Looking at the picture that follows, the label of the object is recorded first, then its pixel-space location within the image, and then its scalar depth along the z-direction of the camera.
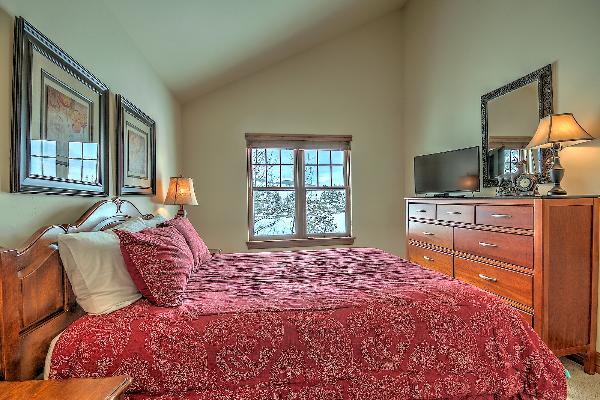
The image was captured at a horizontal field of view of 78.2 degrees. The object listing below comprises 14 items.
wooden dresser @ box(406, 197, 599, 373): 2.33
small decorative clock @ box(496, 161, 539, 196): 2.92
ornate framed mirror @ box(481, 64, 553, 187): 2.94
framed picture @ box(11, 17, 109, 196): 1.51
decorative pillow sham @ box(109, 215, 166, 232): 2.18
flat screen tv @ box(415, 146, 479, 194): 3.66
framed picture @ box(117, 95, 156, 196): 2.70
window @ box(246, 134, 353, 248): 4.97
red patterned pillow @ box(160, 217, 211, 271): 2.56
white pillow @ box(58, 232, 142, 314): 1.58
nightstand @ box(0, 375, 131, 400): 1.02
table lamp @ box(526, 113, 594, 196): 2.47
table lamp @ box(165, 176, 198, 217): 3.73
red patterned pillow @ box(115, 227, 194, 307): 1.63
